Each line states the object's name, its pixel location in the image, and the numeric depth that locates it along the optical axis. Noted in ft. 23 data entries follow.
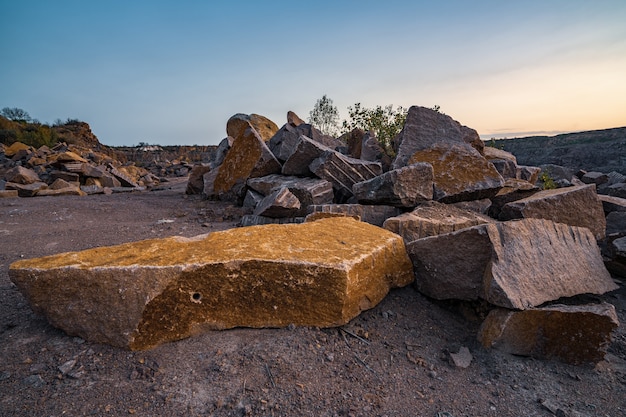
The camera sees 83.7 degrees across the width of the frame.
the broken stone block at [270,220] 14.85
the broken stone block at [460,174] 13.14
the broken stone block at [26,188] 25.44
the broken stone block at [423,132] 15.29
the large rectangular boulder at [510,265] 7.13
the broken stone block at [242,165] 20.45
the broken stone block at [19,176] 28.76
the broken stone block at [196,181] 26.04
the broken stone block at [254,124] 32.17
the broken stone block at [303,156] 17.92
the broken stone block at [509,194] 13.32
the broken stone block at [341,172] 16.57
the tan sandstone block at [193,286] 6.15
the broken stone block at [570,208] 10.75
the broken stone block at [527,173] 18.59
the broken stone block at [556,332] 6.61
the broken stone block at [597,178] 28.14
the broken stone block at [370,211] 12.64
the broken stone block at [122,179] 35.83
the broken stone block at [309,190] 15.33
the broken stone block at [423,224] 10.44
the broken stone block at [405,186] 12.23
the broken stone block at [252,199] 18.47
